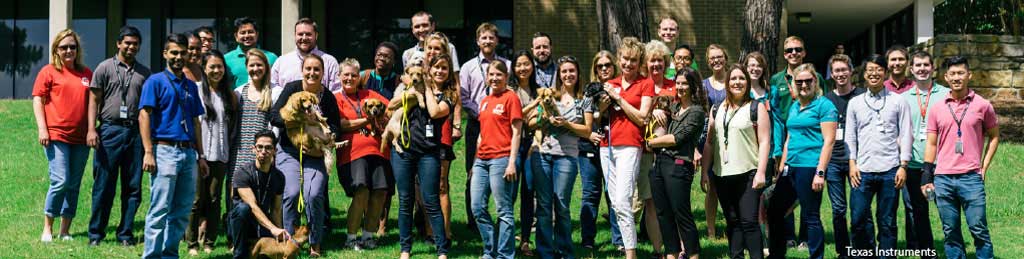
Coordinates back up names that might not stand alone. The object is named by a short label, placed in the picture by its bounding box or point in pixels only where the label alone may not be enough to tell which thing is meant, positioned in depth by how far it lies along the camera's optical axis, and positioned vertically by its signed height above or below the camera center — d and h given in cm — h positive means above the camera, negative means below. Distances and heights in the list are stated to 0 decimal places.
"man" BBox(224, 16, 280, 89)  896 +66
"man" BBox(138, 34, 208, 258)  692 -15
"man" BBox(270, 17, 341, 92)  868 +54
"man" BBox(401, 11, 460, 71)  920 +89
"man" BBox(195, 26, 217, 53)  895 +78
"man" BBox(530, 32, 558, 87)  841 +55
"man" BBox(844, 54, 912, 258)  722 -20
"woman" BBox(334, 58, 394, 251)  808 -32
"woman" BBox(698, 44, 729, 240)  841 +39
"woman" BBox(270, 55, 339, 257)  768 -29
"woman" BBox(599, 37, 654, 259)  736 -5
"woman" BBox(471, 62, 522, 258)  748 -22
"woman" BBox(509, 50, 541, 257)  786 -13
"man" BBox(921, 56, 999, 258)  708 -18
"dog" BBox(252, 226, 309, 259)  702 -85
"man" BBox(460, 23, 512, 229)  856 +42
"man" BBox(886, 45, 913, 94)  793 +46
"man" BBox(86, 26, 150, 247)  801 -9
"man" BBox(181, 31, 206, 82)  798 +50
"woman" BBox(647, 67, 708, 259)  725 -27
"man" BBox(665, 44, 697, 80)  873 +60
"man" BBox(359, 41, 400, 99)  884 +46
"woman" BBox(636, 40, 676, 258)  776 -21
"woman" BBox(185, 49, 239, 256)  785 -9
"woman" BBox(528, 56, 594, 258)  761 -30
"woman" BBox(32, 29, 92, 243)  805 +2
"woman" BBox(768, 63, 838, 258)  740 -18
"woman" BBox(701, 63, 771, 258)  701 -22
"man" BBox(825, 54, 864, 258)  745 -36
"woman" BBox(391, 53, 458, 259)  759 -20
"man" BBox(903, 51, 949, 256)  745 -4
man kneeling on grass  721 -52
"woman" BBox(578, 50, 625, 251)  783 -26
